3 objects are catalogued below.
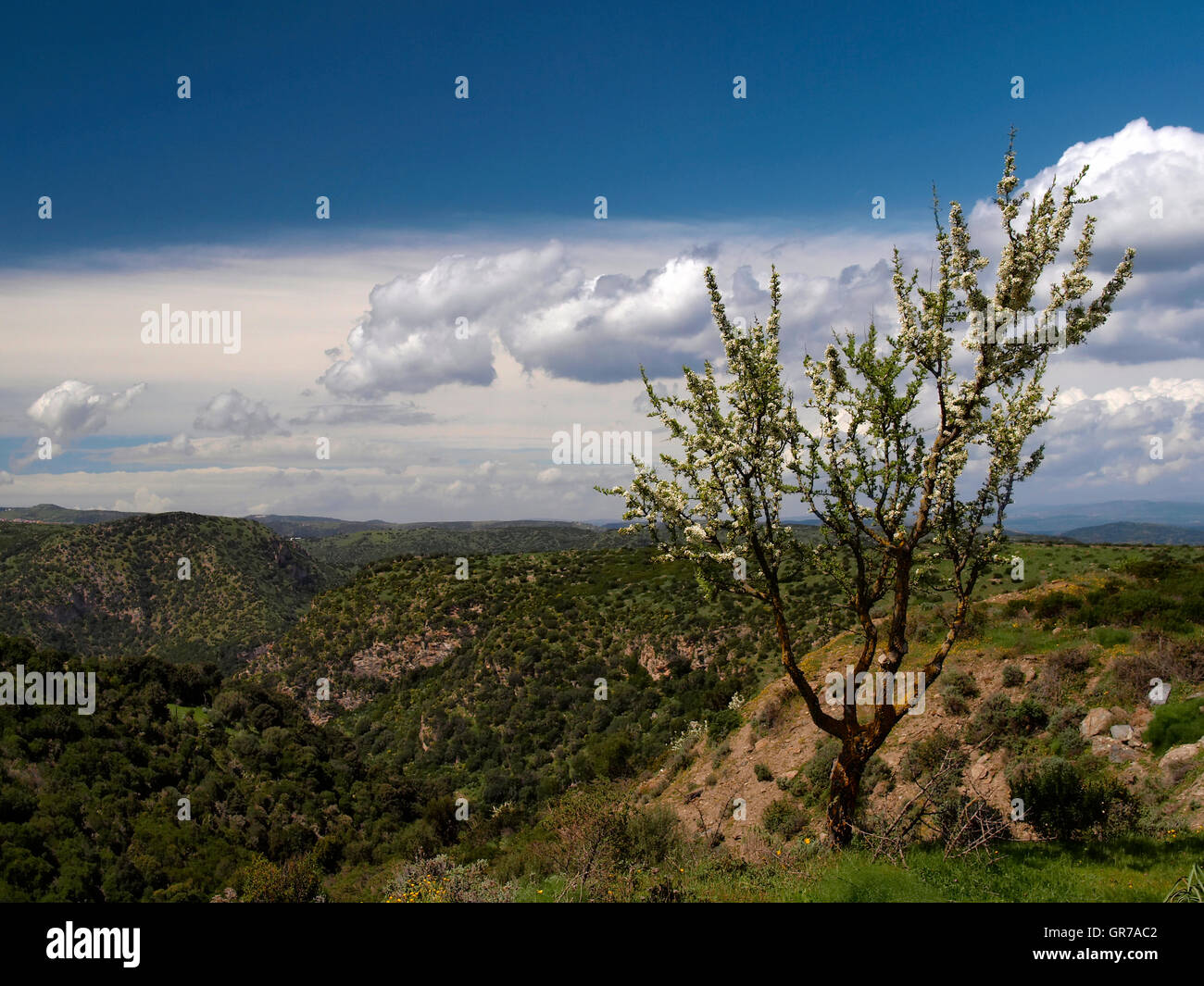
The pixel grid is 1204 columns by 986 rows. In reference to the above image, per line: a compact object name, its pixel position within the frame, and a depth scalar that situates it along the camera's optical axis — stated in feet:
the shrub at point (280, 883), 69.41
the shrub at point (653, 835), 47.09
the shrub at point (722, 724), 80.69
